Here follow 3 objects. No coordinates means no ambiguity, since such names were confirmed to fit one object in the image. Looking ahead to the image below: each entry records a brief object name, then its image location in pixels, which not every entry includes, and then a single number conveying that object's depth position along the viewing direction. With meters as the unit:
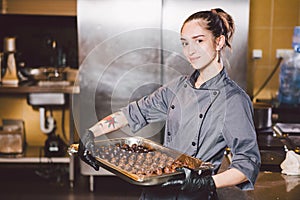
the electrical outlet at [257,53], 3.32
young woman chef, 1.46
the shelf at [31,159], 3.31
